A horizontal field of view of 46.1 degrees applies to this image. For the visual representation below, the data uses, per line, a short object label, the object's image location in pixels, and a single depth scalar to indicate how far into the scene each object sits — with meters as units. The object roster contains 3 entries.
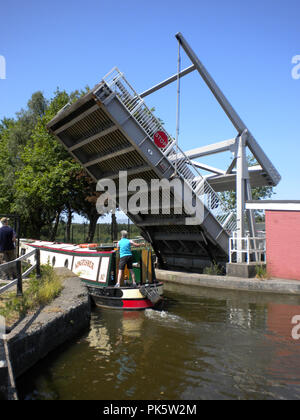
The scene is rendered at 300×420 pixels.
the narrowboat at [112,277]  8.77
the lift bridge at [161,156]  10.90
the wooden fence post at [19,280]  6.05
